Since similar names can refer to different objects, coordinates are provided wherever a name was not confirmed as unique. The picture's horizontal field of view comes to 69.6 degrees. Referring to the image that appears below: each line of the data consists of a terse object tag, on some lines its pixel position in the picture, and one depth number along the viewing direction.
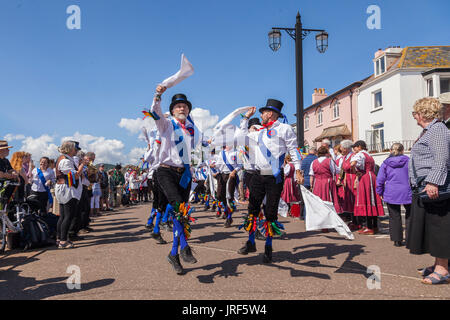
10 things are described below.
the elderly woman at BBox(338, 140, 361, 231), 7.22
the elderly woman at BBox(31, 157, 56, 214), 7.72
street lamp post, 8.83
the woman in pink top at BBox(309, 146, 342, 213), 7.45
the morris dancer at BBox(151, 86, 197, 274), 3.98
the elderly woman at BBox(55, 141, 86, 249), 5.91
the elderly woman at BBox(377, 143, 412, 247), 5.50
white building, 23.19
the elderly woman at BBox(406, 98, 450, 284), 3.43
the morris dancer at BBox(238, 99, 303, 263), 4.56
